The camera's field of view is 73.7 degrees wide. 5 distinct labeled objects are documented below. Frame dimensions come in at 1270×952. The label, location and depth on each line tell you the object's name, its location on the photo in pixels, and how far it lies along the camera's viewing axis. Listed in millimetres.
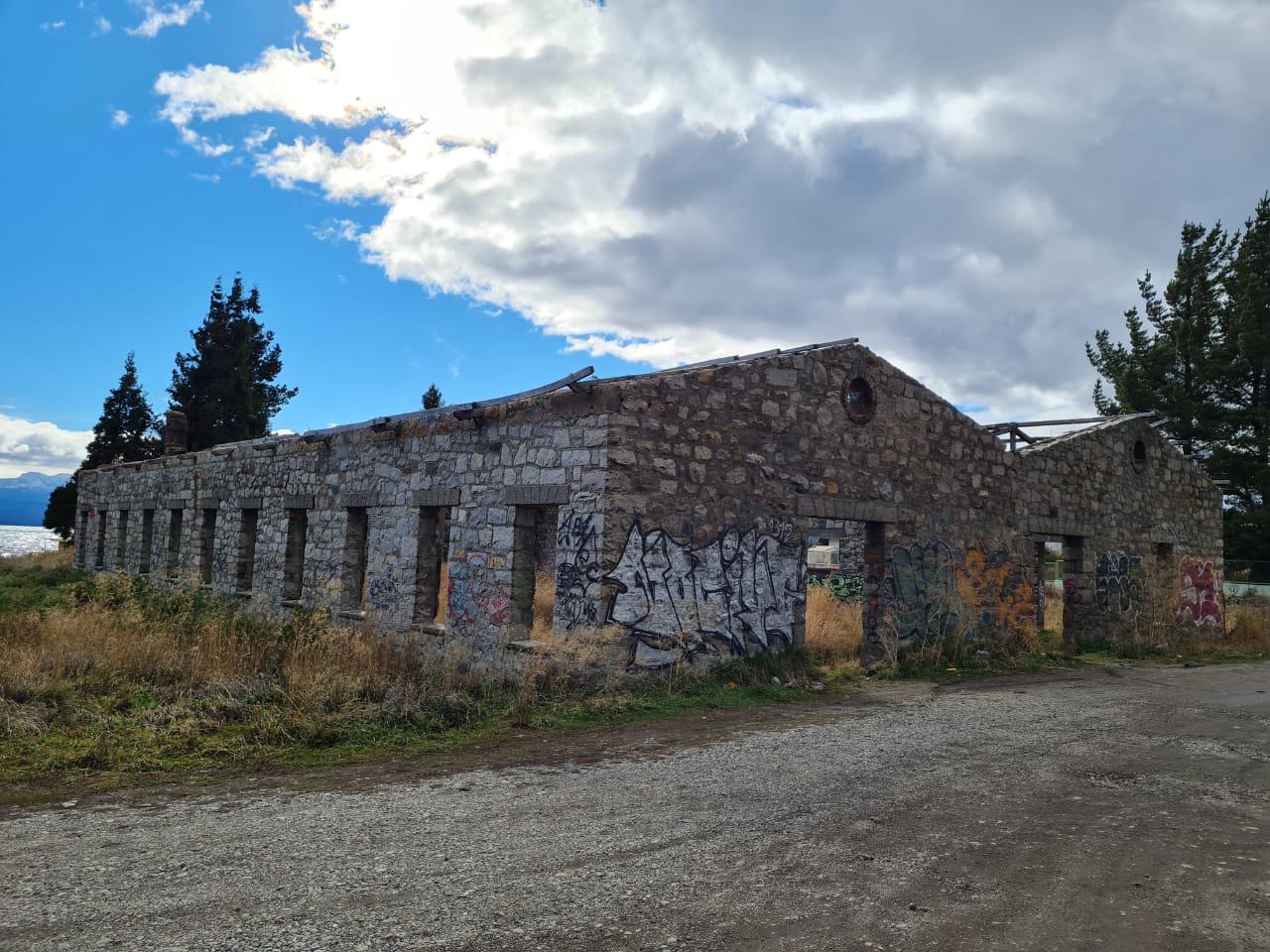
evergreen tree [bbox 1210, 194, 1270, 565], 22797
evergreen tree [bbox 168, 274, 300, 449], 30422
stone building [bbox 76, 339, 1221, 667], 8680
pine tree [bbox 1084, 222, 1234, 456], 24562
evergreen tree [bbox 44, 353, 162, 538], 31812
